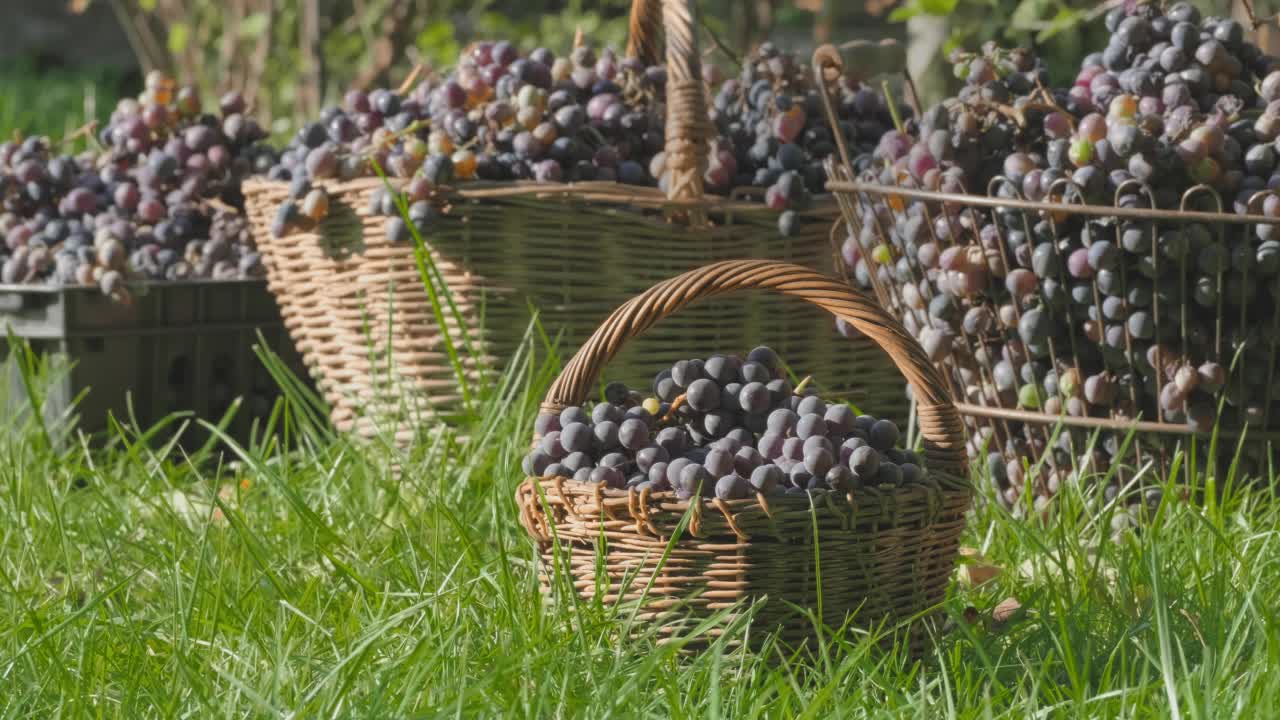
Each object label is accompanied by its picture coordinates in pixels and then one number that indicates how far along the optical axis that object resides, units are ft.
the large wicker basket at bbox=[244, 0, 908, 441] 12.95
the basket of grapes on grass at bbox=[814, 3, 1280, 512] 12.40
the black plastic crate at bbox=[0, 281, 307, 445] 13.42
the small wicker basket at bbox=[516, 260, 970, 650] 11.59
